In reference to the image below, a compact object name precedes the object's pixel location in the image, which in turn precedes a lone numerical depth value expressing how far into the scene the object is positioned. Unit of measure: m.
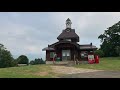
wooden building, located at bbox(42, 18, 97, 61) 13.36
